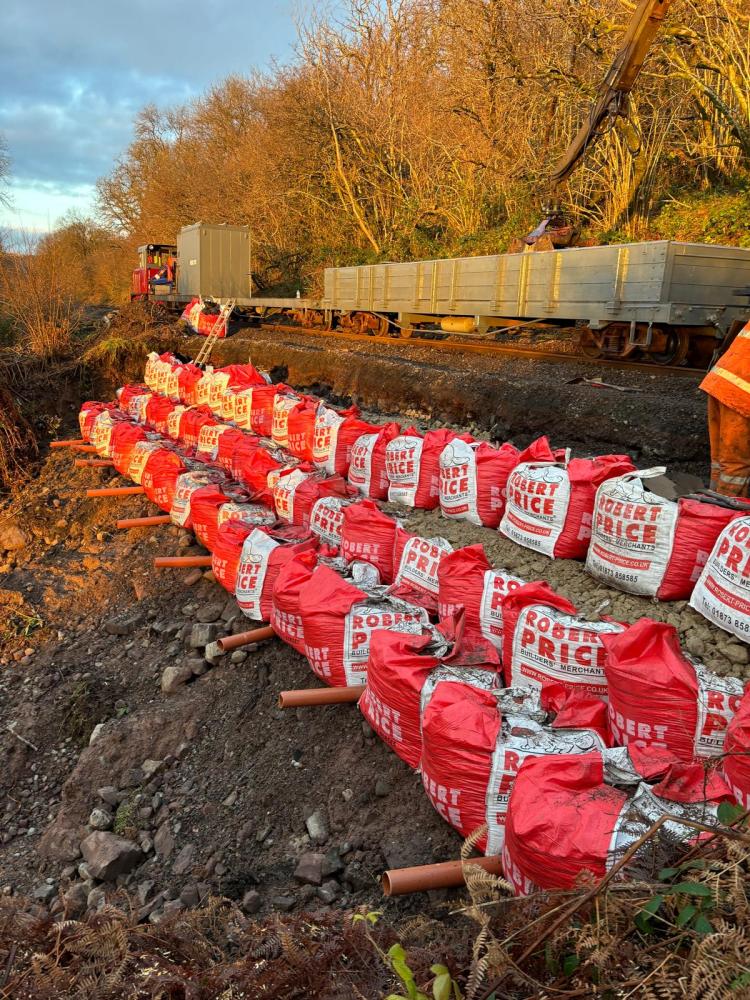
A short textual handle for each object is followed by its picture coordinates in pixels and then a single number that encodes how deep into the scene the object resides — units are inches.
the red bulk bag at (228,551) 198.1
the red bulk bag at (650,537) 129.0
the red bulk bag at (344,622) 140.6
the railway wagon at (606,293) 303.3
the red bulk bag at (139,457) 299.2
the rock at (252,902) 108.5
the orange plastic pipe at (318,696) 139.6
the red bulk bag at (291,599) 155.6
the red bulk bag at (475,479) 177.3
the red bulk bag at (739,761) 85.9
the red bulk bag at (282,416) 272.7
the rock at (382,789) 123.8
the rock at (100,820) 139.2
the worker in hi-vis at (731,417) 158.1
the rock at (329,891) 107.9
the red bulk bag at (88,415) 371.1
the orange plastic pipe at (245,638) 170.7
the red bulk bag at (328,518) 190.7
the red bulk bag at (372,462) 212.7
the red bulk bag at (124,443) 320.8
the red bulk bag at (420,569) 156.4
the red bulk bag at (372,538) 174.4
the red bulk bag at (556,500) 151.9
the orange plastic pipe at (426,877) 93.6
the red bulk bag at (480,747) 98.3
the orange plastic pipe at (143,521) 262.8
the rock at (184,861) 122.6
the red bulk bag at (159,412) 353.1
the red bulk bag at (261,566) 178.4
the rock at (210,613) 202.3
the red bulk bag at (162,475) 272.1
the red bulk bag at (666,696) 101.2
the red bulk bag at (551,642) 116.6
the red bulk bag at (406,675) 117.6
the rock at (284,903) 107.4
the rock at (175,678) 177.0
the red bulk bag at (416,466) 195.8
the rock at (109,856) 126.7
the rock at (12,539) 289.4
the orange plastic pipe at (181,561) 225.6
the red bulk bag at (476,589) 137.5
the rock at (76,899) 115.6
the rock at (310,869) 111.0
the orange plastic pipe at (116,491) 297.0
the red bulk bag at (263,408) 299.1
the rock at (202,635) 188.5
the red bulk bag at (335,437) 233.3
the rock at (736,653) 115.1
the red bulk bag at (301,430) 253.1
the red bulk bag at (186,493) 247.9
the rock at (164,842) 129.3
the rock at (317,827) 121.0
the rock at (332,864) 112.5
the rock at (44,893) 123.8
